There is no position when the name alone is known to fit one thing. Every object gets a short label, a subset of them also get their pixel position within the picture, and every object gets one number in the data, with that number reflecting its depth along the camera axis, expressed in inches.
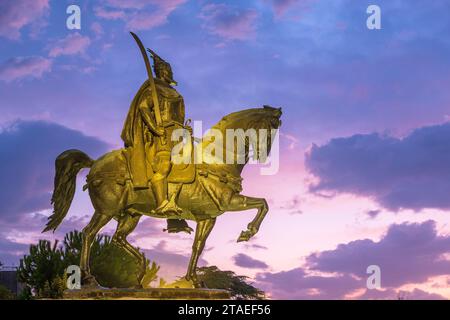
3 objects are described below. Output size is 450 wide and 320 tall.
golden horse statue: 561.9
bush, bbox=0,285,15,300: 1200.1
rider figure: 559.5
